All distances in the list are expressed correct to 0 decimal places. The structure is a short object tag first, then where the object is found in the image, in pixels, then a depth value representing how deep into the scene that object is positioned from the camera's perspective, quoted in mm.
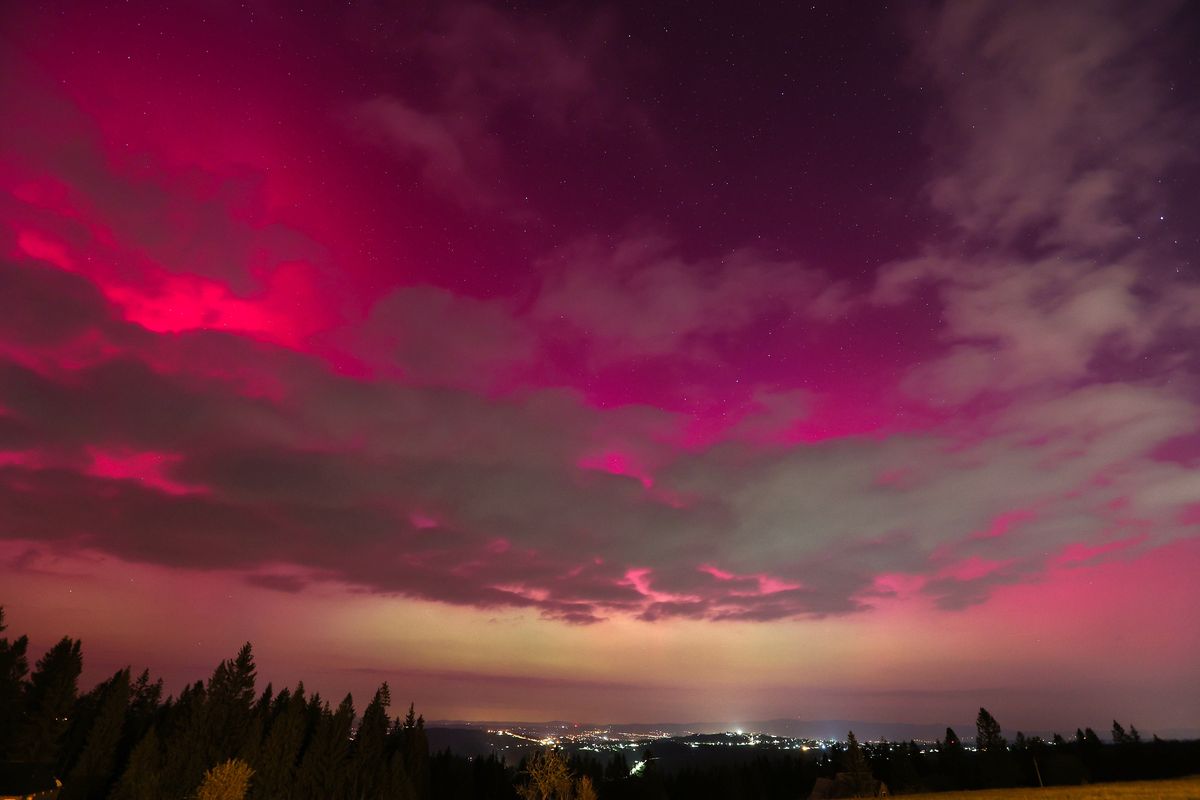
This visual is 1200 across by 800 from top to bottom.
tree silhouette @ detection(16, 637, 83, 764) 83250
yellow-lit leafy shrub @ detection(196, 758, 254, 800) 59812
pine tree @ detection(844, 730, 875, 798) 91312
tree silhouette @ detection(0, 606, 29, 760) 83062
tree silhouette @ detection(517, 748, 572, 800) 58062
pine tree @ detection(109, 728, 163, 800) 73312
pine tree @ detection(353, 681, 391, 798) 103500
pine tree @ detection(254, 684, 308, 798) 87625
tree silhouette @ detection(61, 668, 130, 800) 82812
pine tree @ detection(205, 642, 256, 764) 94250
